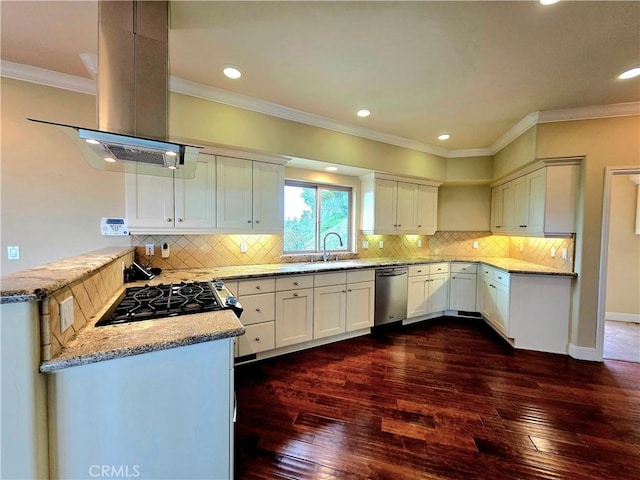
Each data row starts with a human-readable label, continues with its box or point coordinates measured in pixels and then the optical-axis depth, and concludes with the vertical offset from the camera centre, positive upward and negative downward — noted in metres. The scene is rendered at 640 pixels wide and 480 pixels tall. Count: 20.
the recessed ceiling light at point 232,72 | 2.24 +1.31
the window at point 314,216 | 3.70 +0.18
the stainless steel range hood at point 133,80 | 1.51 +0.84
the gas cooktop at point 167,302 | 1.40 -0.47
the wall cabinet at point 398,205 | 3.98 +0.39
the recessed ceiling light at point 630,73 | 2.20 +1.34
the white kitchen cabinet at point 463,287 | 4.23 -0.88
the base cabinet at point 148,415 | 1.00 -0.77
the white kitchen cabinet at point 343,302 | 3.17 -0.91
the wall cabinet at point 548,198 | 3.07 +0.41
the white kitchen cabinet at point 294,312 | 2.91 -0.93
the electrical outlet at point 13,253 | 2.24 -0.25
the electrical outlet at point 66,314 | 1.03 -0.35
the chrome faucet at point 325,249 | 3.75 -0.29
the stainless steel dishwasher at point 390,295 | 3.65 -0.90
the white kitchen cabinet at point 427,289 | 3.96 -0.89
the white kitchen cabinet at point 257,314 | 2.71 -0.89
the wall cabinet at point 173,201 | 2.48 +0.24
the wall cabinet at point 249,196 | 2.83 +0.35
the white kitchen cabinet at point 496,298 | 3.37 -0.90
